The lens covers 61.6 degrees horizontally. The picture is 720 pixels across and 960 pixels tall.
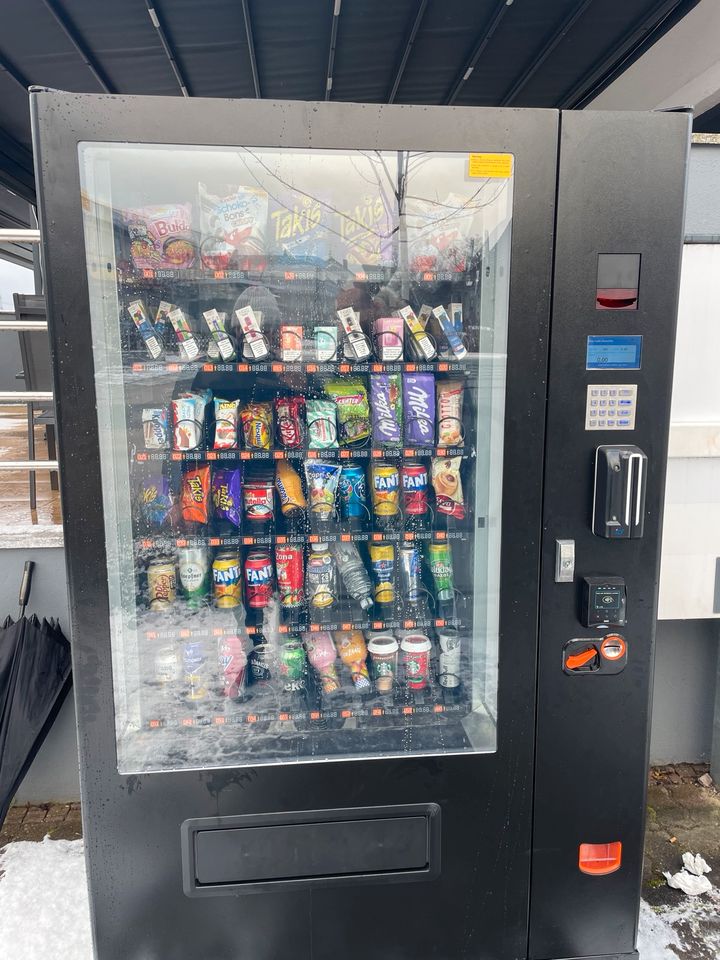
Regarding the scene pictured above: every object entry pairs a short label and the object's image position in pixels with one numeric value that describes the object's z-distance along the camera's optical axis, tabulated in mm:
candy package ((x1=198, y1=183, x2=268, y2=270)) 1419
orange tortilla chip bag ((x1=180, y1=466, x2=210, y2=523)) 1556
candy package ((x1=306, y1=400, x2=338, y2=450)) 1581
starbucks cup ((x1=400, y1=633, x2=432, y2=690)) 1620
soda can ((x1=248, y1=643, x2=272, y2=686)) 1604
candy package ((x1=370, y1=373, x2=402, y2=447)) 1581
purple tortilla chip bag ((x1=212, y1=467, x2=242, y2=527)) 1583
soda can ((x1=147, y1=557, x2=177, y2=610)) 1508
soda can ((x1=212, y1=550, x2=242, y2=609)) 1571
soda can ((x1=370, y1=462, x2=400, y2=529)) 1632
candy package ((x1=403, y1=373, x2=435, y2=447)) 1562
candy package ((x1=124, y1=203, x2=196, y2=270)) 1400
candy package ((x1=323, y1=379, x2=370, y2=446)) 1585
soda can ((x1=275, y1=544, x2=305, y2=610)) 1603
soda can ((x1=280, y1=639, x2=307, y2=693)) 1621
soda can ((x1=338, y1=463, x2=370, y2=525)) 1629
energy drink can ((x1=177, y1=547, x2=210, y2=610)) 1562
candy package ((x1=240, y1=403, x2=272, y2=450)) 1568
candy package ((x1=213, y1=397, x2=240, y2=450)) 1535
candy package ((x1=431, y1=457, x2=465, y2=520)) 1607
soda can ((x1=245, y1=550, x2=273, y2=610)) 1584
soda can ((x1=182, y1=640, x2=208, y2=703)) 1519
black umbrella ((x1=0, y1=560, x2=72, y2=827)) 1923
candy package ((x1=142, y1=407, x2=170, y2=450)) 1433
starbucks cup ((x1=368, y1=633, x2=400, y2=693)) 1609
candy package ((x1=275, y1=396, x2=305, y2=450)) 1591
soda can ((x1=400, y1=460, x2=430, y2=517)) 1635
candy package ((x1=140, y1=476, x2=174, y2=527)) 1452
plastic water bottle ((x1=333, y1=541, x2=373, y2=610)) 1679
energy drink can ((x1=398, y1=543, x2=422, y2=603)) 1670
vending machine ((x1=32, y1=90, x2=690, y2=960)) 1286
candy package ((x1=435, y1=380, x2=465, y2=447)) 1572
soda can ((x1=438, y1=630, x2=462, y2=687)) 1606
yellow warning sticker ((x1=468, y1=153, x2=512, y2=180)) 1274
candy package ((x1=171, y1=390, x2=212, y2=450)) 1472
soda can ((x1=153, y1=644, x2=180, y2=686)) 1487
